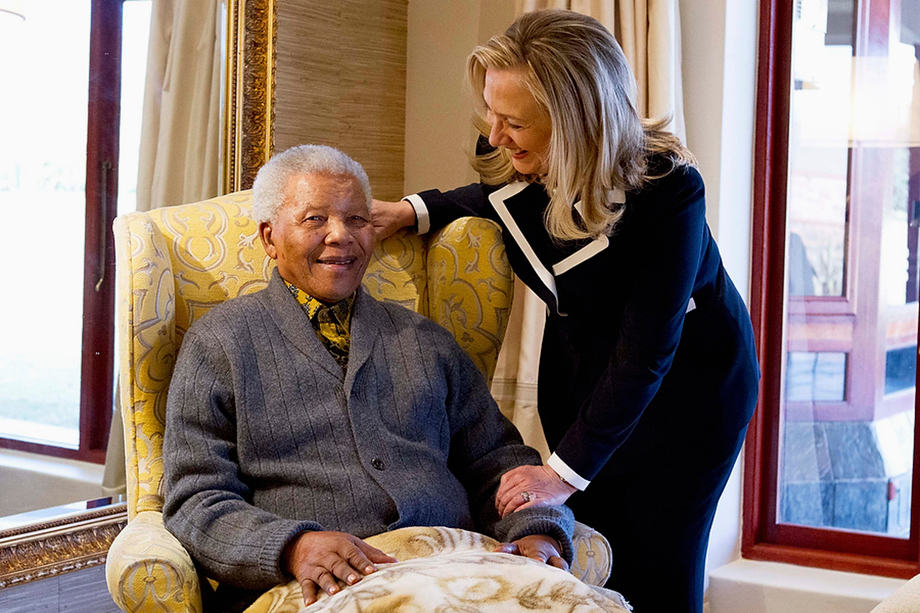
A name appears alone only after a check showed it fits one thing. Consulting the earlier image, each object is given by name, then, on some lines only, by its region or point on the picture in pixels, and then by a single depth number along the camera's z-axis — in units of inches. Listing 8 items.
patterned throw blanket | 44.3
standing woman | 61.1
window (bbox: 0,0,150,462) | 81.3
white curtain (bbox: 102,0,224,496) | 88.9
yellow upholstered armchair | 53.4
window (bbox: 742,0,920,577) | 103.7
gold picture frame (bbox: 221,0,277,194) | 99.3
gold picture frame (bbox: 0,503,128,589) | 80.8
